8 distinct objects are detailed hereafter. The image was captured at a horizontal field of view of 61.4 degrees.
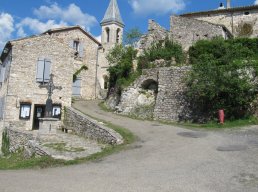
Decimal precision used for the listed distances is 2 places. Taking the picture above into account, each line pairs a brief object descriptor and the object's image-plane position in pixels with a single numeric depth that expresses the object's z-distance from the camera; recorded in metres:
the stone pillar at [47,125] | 11.32
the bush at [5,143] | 11.83
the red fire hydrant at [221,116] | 11.42
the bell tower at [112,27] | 30.44
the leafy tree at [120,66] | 16.73
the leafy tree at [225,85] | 11.35
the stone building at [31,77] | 13.35
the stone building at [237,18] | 20.68
